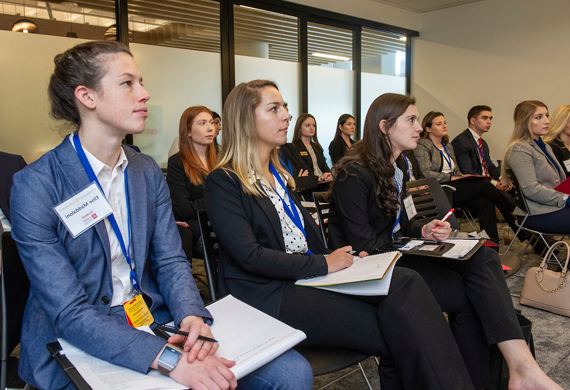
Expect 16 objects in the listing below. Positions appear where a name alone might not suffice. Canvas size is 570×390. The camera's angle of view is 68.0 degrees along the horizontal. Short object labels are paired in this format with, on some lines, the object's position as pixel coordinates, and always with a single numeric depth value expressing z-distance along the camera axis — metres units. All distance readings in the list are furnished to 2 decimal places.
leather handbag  2.68
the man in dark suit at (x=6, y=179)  2.13
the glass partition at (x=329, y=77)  6.72
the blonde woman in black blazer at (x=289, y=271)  1.32
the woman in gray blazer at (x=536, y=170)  3.20
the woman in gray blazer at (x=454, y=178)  4.45
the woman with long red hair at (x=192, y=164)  3.11
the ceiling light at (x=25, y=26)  4.05
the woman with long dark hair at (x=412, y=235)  1.56
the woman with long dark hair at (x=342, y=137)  6.27
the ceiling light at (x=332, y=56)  6.78
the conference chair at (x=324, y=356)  1.30
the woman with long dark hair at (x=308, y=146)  5.61
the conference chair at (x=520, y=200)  3.35
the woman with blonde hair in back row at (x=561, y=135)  4.16
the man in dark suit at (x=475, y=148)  5.57
